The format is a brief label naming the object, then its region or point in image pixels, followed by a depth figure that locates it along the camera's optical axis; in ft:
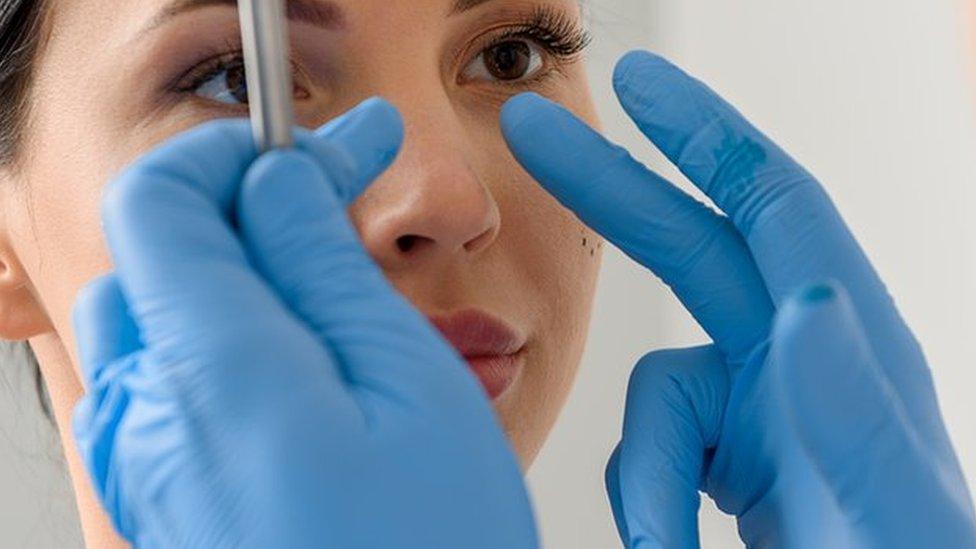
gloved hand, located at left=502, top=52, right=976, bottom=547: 1.67
